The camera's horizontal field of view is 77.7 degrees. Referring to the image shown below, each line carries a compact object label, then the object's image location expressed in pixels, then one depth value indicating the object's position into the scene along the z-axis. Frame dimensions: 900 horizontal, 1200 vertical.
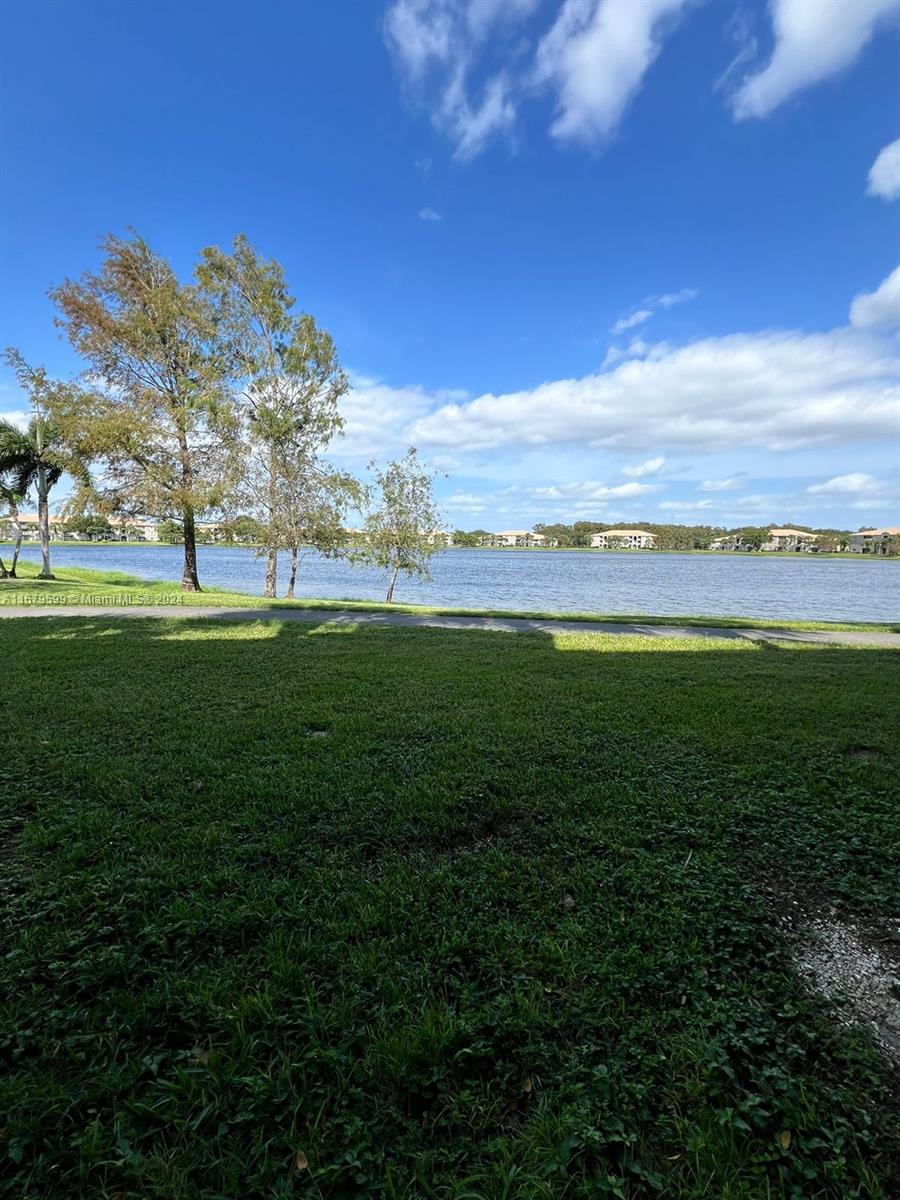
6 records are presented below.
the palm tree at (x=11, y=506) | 20.22
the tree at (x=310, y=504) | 17.58
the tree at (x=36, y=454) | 17.59
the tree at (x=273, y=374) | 17.16
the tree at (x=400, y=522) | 20.58
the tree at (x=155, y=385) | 15.90
